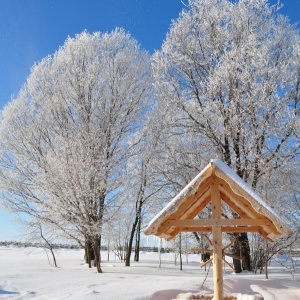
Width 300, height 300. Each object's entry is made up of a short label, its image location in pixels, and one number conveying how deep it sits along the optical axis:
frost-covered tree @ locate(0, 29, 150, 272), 14.34
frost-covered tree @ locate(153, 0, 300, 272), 12.70
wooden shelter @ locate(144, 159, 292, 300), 5.11
